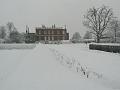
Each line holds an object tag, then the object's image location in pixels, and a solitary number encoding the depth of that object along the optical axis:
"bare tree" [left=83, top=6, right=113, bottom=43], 26.19
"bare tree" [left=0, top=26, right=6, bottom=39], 57.04
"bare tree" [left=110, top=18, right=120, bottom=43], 28.87
